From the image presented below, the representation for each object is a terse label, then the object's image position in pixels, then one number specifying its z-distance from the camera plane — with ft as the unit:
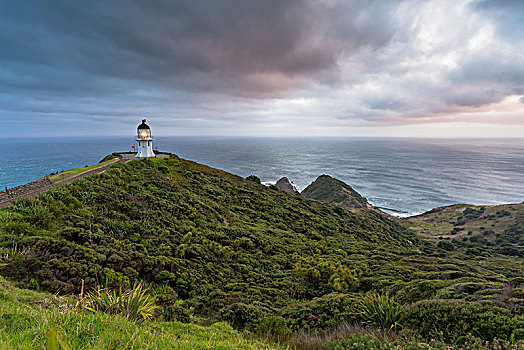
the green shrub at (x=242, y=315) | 19.89
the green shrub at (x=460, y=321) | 13.94
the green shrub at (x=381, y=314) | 16.79
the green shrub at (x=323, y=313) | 19.92
